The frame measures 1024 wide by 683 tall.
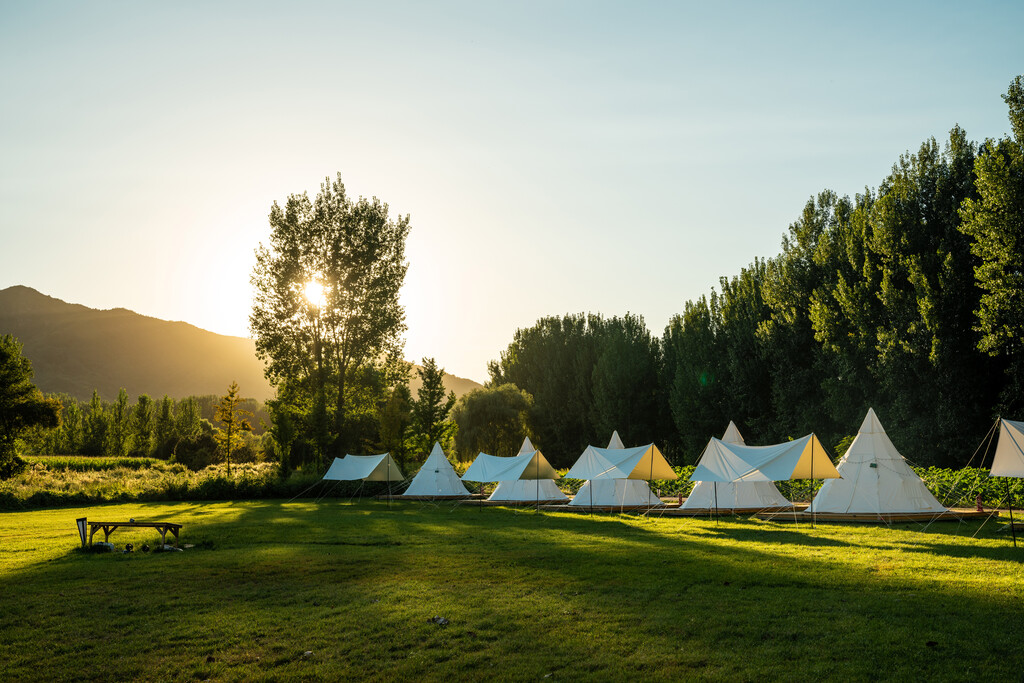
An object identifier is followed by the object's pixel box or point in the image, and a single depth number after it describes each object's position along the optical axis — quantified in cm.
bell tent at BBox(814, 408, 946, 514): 1836
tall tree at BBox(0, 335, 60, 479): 3166
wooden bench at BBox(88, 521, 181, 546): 1370
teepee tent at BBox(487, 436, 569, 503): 2667
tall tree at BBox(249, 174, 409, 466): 3888
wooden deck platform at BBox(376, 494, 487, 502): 2858
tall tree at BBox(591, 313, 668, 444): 4672
